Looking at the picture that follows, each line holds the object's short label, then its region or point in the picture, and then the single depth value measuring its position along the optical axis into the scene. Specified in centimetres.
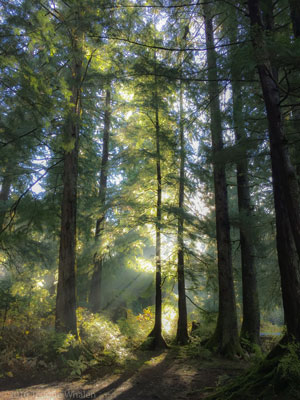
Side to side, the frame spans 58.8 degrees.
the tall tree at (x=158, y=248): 990
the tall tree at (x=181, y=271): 1006
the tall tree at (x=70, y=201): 761
